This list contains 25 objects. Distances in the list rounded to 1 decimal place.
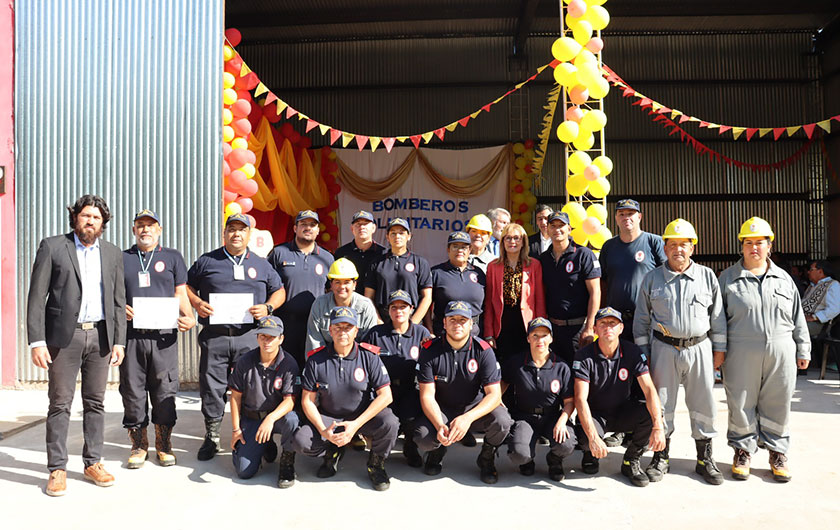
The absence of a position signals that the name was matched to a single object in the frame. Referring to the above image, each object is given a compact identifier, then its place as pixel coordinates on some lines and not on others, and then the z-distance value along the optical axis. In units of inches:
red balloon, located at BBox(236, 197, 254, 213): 263.3
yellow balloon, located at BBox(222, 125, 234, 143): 252.2
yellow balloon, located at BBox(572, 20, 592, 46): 249.6
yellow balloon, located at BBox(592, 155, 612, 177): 254.5
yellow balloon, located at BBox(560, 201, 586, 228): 246.4
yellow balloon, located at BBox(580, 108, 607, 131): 253.9
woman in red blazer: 167.5
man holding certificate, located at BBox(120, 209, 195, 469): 151.1
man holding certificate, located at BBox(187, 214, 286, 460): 161.3
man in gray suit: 131.6
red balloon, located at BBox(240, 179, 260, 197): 261.8
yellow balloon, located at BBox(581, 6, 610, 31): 249.1
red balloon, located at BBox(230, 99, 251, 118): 255.6
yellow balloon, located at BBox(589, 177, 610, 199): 252.2
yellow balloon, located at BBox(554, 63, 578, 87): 249.4
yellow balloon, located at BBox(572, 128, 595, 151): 256.1
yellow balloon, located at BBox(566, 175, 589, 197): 253.9
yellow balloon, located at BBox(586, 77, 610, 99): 248.7
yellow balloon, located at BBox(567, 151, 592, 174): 253.9
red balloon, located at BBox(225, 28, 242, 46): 262.7
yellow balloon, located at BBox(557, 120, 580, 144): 252.5
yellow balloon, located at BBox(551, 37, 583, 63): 247.8
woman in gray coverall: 142.3
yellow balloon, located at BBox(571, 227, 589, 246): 245.8
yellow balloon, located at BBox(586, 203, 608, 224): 246.8
